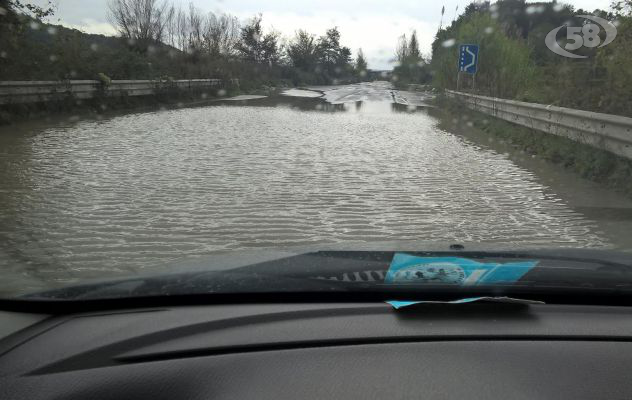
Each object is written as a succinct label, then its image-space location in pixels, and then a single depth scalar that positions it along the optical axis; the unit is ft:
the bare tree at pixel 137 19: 133.90
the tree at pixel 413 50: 254.65
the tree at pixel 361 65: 333.58
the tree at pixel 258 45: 220.12
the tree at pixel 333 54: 291.58
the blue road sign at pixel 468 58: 76.38
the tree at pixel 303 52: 264.72
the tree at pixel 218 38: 155.78
